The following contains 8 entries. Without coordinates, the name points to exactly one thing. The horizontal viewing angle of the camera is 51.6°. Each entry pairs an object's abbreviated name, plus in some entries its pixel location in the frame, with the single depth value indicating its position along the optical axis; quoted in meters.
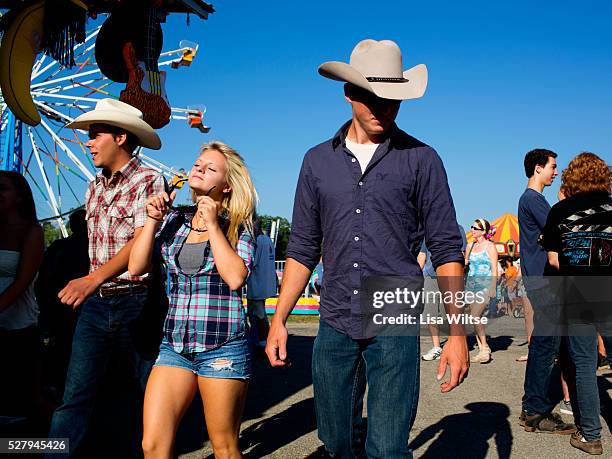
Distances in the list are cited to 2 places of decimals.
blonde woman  2.91
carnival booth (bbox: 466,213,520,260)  33.94
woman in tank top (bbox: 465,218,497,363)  9.05
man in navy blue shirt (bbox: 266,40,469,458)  2.50
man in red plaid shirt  3.34
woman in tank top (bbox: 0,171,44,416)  4.27
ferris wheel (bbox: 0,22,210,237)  21.75
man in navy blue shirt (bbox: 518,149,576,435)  5.05
